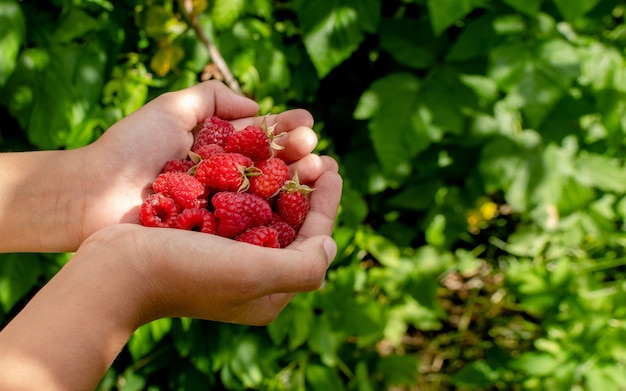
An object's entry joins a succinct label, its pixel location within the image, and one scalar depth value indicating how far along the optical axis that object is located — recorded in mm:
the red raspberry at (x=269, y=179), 428
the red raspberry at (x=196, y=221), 408
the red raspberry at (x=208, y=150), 436
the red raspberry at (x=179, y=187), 414
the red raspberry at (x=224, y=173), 422
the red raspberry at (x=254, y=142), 438
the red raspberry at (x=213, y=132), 447
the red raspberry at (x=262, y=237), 397
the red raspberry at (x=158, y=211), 403
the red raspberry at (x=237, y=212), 411
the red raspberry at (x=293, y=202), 424
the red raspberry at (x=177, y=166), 433
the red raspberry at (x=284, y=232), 419
